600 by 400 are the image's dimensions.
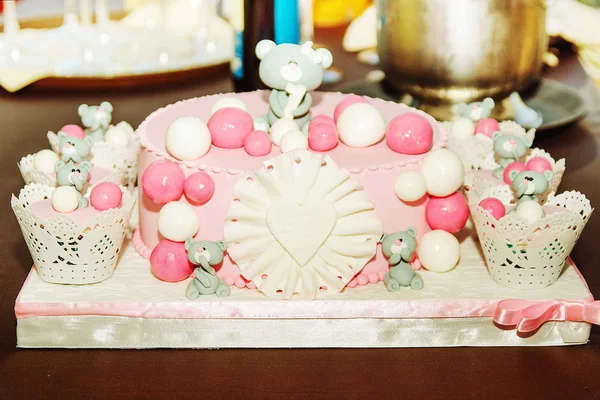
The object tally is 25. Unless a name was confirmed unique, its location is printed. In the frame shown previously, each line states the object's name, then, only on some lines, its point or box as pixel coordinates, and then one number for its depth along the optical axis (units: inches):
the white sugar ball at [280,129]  33.7
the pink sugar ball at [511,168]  34.1
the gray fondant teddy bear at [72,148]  35.5
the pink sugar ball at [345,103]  35.7
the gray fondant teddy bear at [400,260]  31.4
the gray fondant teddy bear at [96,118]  39.8
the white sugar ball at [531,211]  31.2
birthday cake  30.0
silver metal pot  42.4
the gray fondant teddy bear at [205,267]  30.7
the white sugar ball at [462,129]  39.6
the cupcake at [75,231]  30.9
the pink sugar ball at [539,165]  35.5
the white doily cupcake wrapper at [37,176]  35.9
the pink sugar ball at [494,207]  32.2
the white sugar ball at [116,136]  39.7
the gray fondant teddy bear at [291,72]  33.4
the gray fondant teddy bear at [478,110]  41.2
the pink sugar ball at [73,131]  38.4
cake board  29.9
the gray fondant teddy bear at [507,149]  36.1
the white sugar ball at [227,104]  36.1
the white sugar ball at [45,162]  36.2
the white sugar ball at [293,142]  32.2
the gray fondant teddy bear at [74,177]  32.5
